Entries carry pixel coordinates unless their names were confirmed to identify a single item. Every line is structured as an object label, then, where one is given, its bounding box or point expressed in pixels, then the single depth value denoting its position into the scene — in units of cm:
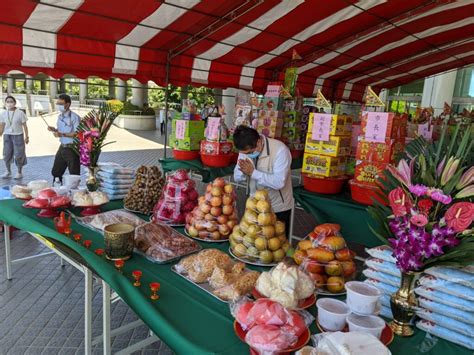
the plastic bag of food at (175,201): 191
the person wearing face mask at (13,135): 602
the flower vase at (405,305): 109
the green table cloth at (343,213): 263
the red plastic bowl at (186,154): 374
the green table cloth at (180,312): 103
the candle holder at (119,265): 137
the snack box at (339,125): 267
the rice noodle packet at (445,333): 105
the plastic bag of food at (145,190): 212
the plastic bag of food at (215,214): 172
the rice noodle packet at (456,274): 104
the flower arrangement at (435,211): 98
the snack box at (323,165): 277
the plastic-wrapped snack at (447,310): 105
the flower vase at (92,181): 236
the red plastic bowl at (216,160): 354
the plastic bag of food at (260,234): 147
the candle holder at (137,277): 130
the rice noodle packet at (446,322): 105
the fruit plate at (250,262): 147
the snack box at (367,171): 241
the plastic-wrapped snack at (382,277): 121
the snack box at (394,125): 233
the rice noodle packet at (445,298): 104
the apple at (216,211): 173
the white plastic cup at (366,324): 97
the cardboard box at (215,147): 352
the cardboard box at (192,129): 367
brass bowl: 145
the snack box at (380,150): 233
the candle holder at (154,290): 122
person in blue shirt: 461
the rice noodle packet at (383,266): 120
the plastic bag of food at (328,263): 129
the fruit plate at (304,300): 116
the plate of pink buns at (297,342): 93
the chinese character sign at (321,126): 269
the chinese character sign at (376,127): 235
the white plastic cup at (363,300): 104
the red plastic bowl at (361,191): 248
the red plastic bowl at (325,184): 283
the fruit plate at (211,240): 172
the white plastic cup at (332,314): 104
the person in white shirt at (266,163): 235
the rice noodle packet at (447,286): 104
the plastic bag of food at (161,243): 153
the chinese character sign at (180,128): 369
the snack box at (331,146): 269
